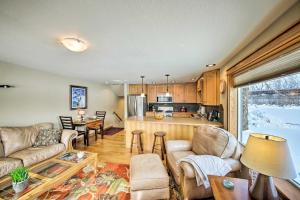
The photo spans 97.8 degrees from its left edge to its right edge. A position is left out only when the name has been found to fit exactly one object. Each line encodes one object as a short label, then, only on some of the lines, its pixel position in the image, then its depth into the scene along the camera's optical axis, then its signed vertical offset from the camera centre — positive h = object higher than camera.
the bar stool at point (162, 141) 3.29 -1.04
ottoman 1.74 -1.12
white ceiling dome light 1.67 +0.75
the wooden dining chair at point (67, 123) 3.93 -0.68
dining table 4.17 -0.79
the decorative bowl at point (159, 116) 4.01 -0.48
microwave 6.10 +0.07
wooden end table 1.12 -0.82
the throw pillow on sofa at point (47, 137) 2.93 -0.86
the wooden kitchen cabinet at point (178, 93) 6.01 +0.34
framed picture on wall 4.61 +0.12
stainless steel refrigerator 6.08 -0.22
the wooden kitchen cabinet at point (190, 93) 5.86 +0.34
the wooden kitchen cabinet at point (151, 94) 6.33 +0.31
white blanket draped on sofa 1.53 -0.81
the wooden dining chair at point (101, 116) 5.06 -0.66
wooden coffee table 1.55 -1.08
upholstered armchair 1.66 -0.85
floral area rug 1.96 -1.44
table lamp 0.90 -0.44
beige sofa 2.25 -1.00
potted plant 1.53 -0.94
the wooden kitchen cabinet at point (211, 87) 3.27 +0.35
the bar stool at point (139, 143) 3.66 -1.21
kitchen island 3.41 -0.77
